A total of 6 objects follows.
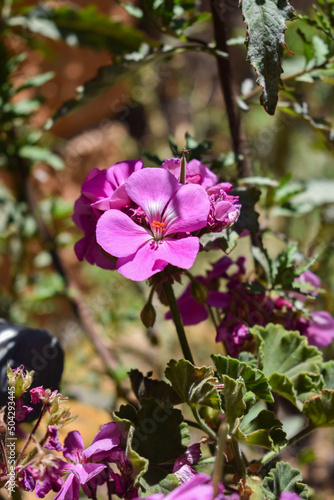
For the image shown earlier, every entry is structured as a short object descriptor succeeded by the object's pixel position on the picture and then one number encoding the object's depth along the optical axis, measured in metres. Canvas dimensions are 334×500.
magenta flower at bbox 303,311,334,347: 0.53
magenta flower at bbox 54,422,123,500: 0.45
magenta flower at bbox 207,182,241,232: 0.47
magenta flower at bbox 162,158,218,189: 0.48
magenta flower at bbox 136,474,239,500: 0.40
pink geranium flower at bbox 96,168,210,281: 0.46
